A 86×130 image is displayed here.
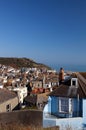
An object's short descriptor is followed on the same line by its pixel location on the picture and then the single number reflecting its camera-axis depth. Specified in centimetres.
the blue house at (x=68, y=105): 732
